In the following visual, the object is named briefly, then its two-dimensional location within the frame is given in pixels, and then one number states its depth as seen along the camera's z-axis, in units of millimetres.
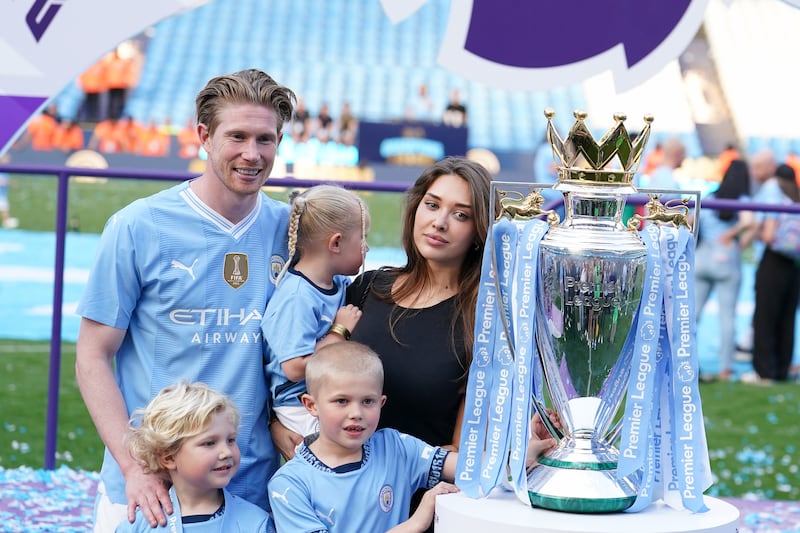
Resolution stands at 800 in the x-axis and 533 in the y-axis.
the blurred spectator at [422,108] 24344
